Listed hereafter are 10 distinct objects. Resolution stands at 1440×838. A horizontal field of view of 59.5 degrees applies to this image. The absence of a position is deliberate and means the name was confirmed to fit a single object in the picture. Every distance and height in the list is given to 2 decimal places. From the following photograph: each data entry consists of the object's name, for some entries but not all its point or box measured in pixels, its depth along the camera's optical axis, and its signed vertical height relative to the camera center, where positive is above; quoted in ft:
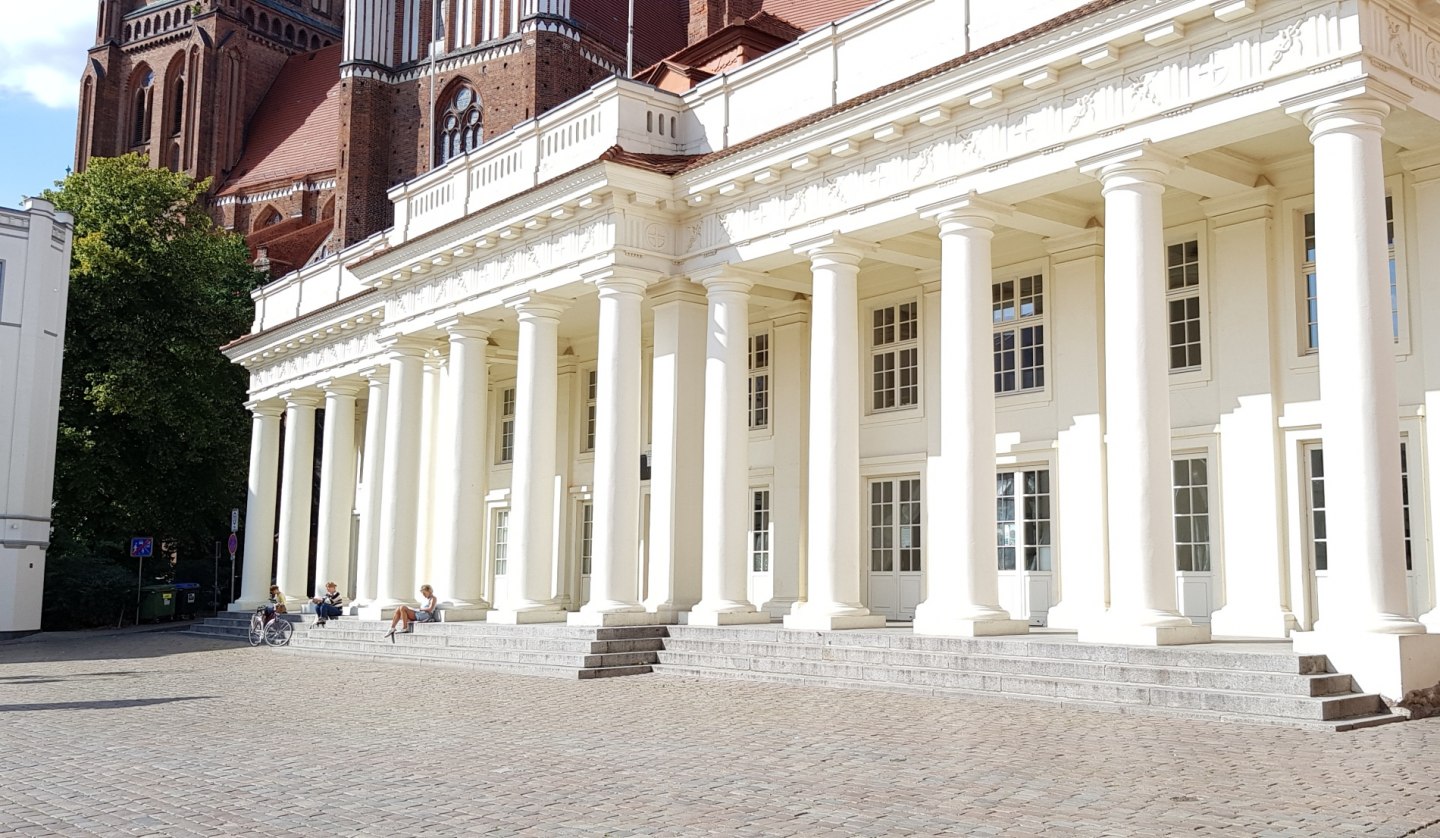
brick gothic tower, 222.48 +84.91
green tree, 113.70 +15.32
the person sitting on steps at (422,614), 69.26 -3.36
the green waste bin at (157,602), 113.70 -4.57
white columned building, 39.75 +10.21
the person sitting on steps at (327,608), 80.79 -3.53
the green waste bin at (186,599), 119.44 -4.55
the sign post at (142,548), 100.68 +0.24
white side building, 102.22 +12.78
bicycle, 80.94 -5.09
